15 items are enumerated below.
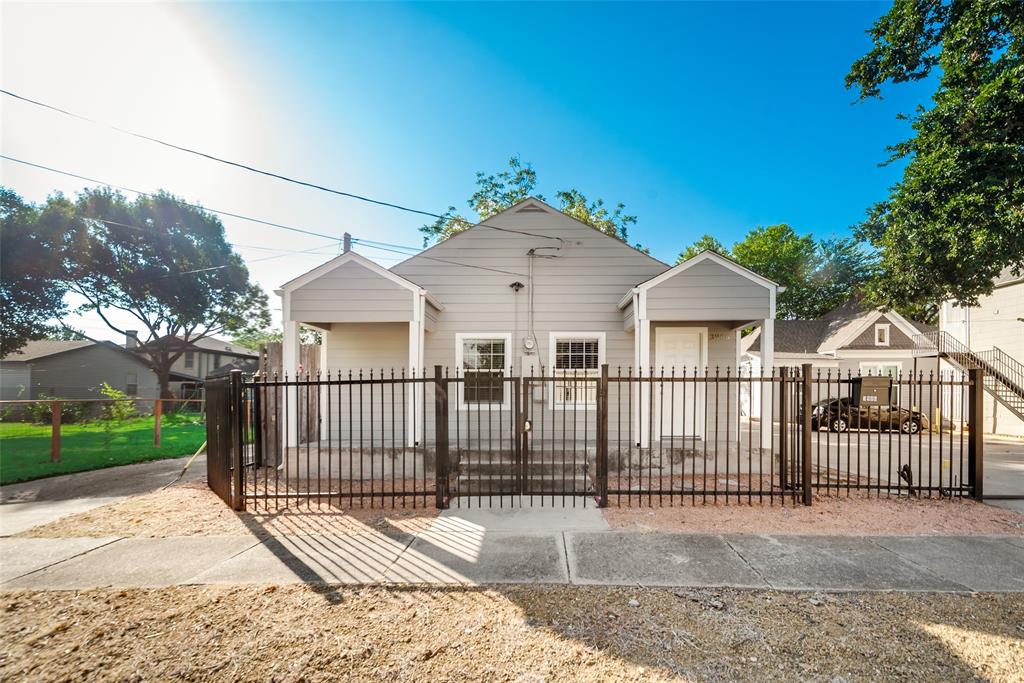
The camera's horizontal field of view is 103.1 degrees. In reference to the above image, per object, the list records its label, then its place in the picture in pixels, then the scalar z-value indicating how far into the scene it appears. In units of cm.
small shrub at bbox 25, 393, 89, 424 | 1426
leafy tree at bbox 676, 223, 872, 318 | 2980
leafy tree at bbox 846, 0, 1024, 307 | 823
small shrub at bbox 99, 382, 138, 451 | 1234
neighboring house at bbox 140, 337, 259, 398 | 3039
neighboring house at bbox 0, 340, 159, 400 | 2114
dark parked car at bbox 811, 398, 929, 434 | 1366
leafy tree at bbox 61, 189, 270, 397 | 2134
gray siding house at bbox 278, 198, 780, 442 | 913
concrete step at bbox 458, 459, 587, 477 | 698
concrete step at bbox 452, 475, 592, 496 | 639
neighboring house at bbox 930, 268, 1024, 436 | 1391
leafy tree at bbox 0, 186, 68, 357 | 1797
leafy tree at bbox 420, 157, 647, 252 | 2139
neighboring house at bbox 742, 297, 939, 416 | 1875
